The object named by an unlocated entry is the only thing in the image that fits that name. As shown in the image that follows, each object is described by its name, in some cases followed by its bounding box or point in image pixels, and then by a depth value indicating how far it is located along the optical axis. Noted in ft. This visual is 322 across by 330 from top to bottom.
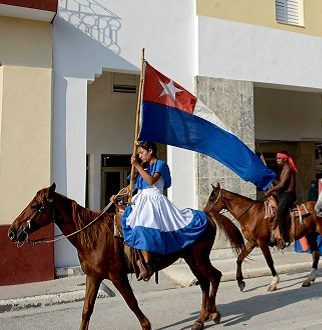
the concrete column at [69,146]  24.72
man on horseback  22.77
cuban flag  16.05
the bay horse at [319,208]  18.33
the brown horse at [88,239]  13.70
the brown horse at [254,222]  22.67
